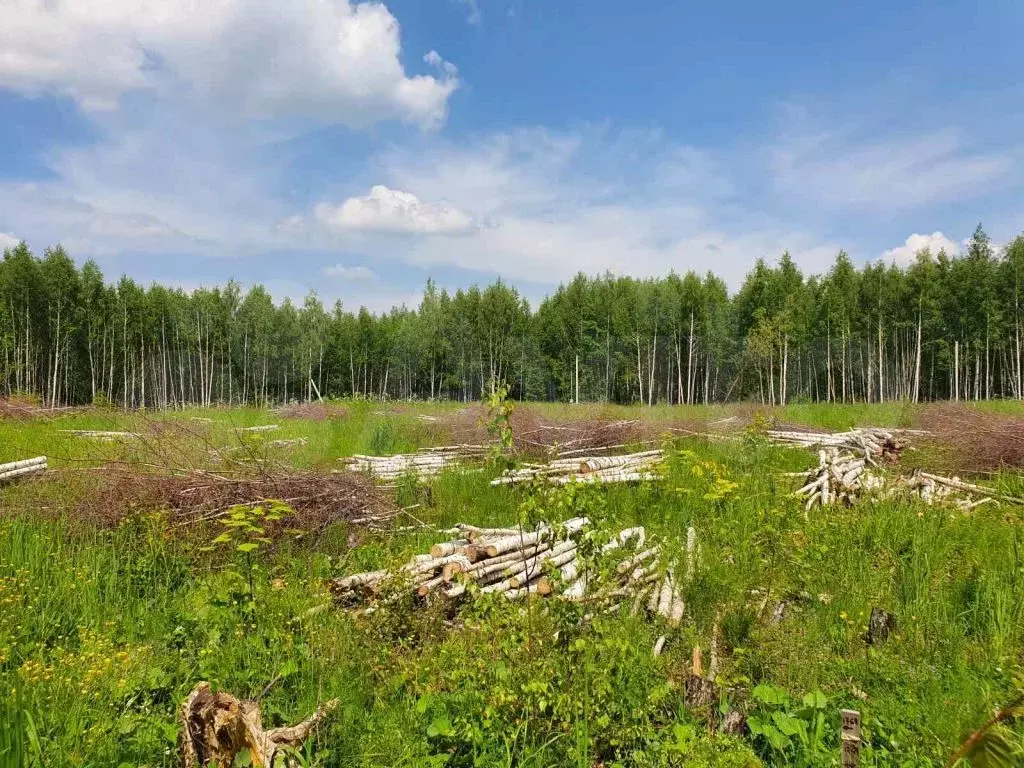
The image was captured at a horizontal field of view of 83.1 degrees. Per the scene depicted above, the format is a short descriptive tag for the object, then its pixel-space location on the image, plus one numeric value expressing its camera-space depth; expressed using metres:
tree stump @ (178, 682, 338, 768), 3.02
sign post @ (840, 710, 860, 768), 2.77
